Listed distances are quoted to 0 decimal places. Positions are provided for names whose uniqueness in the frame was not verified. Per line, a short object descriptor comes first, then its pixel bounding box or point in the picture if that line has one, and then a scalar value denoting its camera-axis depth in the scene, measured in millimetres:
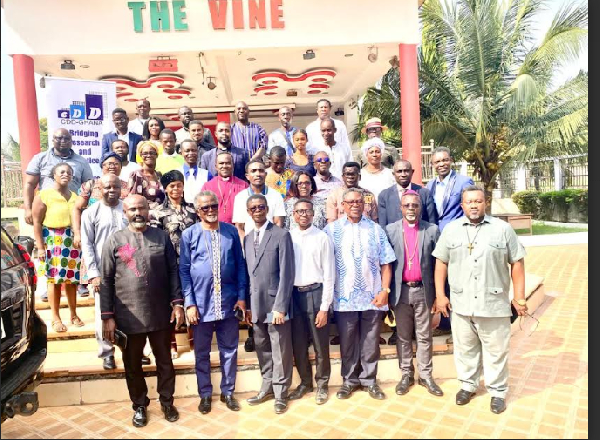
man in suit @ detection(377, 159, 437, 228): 4418
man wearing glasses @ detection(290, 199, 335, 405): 3859
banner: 7105
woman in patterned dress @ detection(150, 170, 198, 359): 4109
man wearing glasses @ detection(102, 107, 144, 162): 5925
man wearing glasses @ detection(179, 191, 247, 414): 3760
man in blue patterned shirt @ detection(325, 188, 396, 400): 3922
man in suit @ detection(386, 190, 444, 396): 3953
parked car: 2967
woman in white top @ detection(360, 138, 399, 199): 4902
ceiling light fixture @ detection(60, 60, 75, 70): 9188
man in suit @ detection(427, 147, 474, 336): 4426
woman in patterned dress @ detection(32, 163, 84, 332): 4574
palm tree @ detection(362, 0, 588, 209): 11664
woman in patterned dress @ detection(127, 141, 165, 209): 4445
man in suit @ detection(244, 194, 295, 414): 3750
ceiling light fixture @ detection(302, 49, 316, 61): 9319
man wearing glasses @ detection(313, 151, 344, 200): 4902
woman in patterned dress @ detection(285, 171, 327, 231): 4422
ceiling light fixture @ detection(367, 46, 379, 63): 9305
